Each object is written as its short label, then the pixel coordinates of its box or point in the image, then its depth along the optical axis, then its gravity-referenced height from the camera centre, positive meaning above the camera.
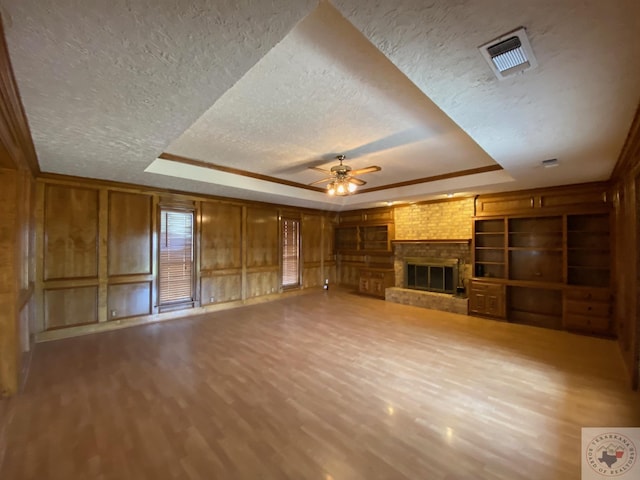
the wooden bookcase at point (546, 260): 4.63 -0.35
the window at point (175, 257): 5.41 -0.34
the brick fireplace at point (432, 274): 6.22 -0.80
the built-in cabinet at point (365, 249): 7.69 -0.24
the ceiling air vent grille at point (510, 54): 1.33 +1.01
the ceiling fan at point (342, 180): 4.16 +1.02
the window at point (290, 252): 7.70 -0.31
